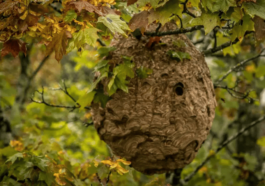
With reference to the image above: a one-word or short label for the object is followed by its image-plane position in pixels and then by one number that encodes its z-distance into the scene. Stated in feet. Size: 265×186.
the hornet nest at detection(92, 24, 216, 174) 14.79
